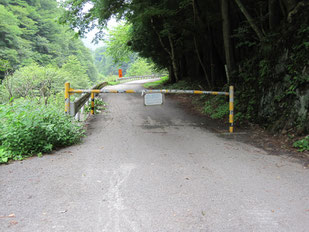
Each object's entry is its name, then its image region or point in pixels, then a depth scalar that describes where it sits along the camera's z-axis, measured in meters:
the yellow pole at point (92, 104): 9.77
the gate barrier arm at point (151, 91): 7.14
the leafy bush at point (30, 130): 5.13
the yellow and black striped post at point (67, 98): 7.11
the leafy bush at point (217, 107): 10.01
